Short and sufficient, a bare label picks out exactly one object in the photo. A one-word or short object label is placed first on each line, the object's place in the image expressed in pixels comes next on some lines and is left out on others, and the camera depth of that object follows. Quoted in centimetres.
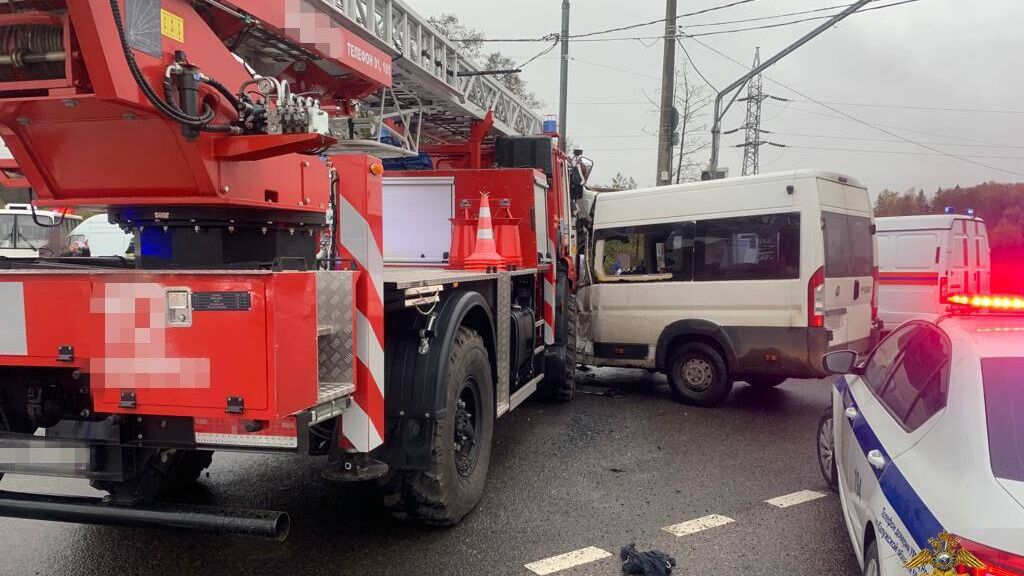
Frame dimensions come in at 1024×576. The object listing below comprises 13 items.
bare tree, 2355
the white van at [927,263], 942
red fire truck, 257
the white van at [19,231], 1309
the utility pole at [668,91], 1431
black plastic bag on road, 359
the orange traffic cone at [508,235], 632
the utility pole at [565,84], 1827
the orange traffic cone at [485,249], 559
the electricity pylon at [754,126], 3561
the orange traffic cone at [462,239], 596
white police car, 202
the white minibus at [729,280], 664
